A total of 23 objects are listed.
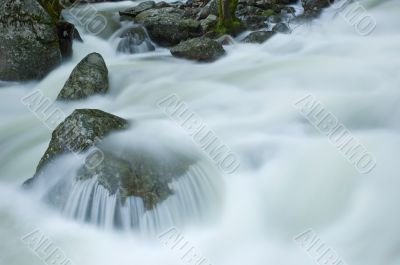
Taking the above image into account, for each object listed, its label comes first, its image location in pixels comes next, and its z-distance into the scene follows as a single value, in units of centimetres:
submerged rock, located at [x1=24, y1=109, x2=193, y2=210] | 404
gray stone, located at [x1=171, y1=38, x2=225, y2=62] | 802
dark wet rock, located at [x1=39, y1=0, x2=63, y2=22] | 804
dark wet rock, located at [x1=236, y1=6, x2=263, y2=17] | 1069
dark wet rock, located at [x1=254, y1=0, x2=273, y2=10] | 1120
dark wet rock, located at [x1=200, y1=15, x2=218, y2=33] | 978
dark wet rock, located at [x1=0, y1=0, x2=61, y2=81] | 734
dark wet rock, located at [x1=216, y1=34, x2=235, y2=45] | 908
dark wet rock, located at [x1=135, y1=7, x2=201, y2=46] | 948
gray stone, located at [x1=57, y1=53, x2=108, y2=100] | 646
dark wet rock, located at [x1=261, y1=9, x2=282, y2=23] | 1045
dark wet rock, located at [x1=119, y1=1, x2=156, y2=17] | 1176
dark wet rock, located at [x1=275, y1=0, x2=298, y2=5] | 1180
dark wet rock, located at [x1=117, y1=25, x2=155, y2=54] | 936
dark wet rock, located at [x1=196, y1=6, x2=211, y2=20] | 1087
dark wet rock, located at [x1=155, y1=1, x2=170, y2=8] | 1232
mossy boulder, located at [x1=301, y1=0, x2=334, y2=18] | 1086
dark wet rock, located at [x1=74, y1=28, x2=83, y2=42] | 935
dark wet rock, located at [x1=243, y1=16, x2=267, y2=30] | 1002
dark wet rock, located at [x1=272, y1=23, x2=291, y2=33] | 934
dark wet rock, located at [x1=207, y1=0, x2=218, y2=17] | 1065
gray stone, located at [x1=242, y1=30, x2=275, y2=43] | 895
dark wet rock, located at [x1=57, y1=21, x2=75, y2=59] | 824
